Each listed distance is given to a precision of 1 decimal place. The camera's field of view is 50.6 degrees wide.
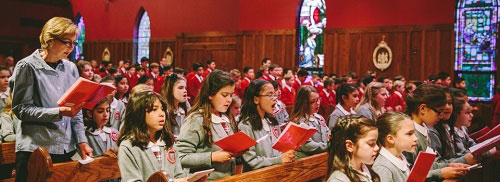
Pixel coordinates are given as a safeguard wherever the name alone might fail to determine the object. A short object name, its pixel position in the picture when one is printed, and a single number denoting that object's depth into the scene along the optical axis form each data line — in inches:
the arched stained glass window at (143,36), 776.9
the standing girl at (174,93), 208.1
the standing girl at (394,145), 124.9
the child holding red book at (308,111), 203.5
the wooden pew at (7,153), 169.3
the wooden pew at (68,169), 121.0
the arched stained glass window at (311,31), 603.9
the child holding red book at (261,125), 152.4
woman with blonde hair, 126.0
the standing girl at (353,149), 110.3
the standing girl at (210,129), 137.8
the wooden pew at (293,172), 134.2
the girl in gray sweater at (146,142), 114.8
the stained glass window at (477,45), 488.1
